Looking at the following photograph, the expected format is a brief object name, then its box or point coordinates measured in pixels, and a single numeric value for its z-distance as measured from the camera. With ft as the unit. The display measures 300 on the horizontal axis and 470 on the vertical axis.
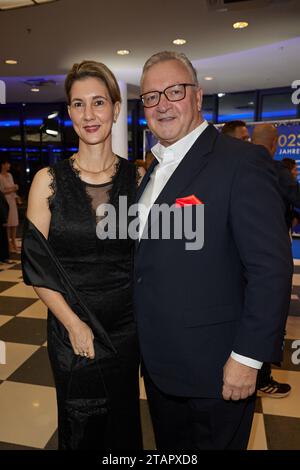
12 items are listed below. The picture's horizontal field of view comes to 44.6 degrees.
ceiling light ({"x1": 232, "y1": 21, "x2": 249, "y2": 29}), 16.82
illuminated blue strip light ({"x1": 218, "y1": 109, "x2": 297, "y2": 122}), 33.65
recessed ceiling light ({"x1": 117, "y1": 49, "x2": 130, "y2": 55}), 21.07
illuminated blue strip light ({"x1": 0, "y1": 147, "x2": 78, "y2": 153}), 41.91
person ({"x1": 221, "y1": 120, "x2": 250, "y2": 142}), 8.86
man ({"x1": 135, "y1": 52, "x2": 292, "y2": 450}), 3.36
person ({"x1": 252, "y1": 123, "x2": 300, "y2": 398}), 7.48
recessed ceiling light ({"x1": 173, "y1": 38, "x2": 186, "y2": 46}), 19.27
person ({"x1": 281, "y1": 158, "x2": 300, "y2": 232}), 9.27
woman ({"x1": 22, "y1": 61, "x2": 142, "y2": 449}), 4.38
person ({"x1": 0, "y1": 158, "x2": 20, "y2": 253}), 21.15
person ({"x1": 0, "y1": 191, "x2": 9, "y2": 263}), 17.37
